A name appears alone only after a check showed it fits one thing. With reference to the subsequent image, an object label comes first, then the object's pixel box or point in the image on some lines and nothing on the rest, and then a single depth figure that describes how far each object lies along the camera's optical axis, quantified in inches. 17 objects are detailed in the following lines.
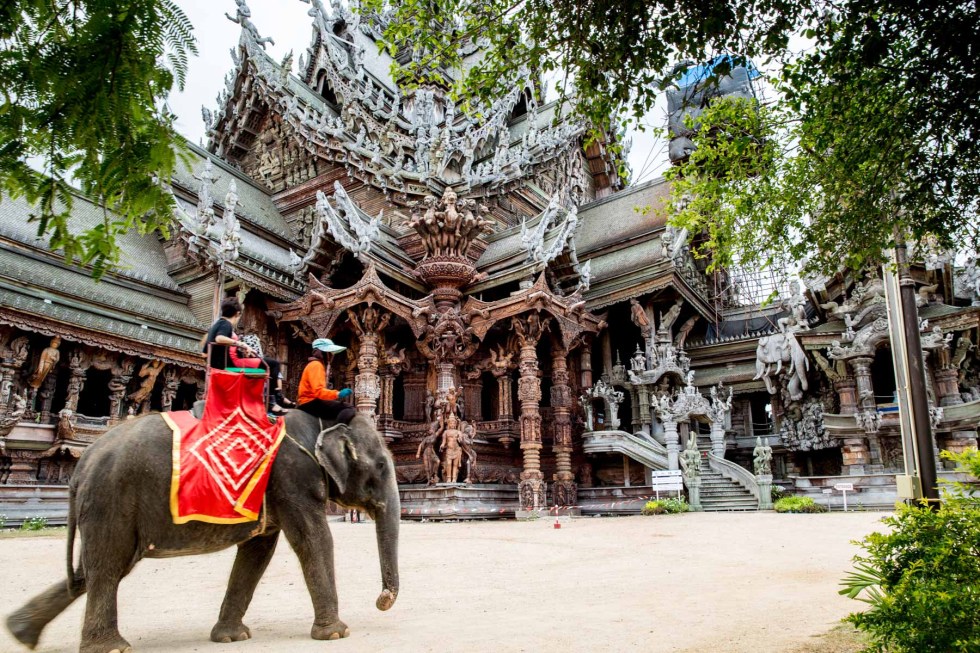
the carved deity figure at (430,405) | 740.2
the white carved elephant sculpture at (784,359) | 850.1
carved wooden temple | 634.2
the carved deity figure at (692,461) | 692.1
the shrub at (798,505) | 619.5
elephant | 162.2
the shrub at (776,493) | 719.7
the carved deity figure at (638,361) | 837.8
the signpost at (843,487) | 629.0
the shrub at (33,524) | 520.4
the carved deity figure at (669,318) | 858.8
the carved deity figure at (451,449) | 682.2
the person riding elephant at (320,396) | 195.9
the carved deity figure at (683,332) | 888.3
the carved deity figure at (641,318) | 853.2
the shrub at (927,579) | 125.4
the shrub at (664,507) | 657.6
